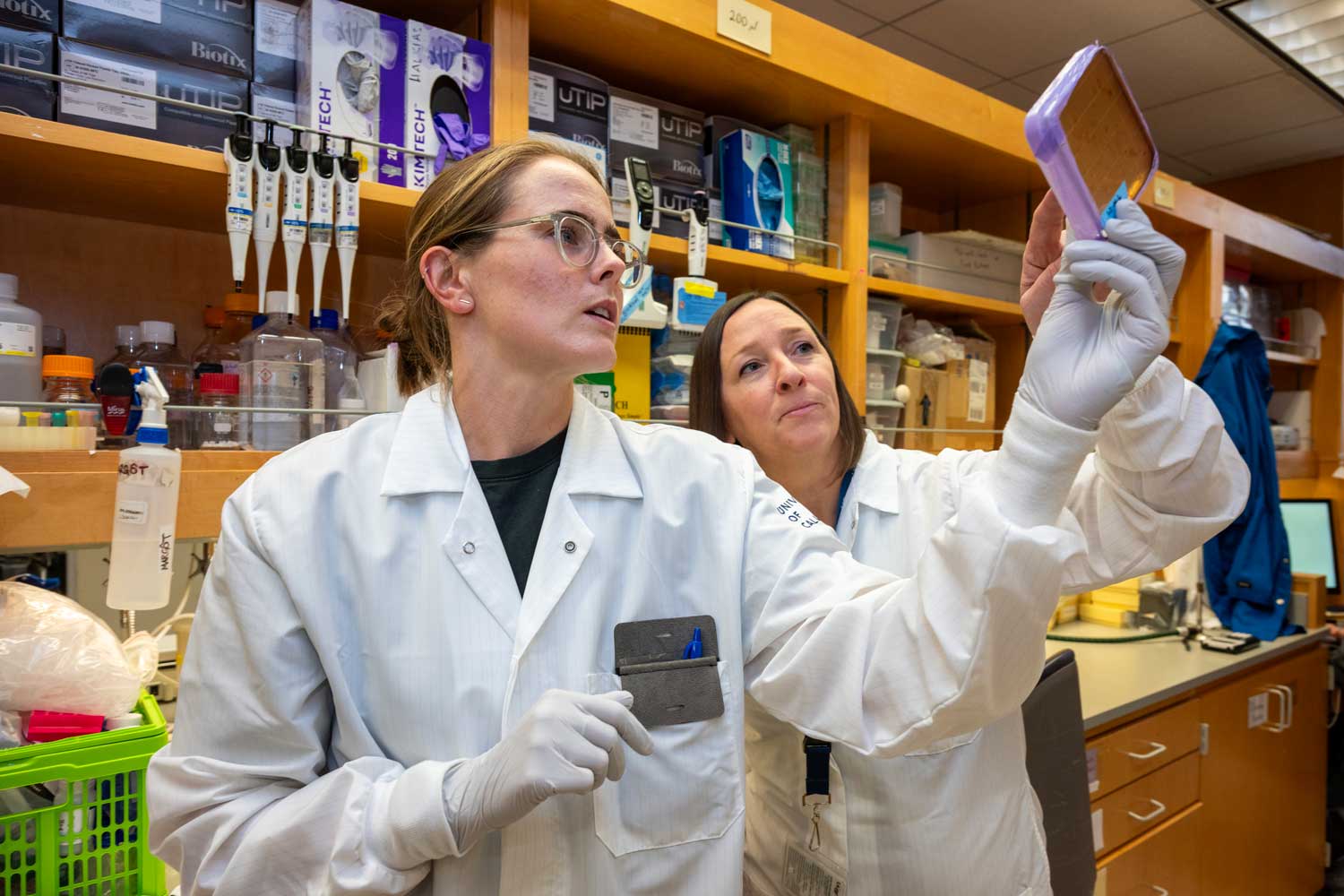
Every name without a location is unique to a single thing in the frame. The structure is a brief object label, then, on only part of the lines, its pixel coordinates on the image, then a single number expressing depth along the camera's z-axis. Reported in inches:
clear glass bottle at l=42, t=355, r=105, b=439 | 47.7
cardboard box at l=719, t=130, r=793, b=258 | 76.5
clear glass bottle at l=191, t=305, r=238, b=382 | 57.6
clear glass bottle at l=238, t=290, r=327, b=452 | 55.0
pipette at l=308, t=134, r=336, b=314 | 52.9
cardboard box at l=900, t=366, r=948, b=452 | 91.4
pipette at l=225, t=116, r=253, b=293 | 50.3
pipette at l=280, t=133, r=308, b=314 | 52.2
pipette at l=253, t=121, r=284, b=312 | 51.5
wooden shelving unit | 49.1
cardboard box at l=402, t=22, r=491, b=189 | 58.4
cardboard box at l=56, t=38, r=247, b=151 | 48.4
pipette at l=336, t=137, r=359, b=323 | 53.7
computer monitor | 144.9
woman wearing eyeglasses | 31.8
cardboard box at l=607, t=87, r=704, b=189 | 71.9
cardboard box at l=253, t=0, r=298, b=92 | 54.6
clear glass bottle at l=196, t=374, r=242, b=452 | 52.6
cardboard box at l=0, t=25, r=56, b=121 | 47.0
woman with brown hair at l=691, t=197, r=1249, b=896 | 39.2
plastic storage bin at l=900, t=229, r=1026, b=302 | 93.6
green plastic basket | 39.1
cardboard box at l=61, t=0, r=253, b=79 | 48.9
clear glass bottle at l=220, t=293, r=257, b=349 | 55.4
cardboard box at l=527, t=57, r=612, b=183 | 66.0
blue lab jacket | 113.4
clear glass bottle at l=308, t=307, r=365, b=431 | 58.2
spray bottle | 47.3
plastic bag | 42.1
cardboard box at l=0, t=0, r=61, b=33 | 47.2
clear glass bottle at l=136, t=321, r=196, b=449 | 55.5
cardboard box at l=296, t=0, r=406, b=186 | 54.5
